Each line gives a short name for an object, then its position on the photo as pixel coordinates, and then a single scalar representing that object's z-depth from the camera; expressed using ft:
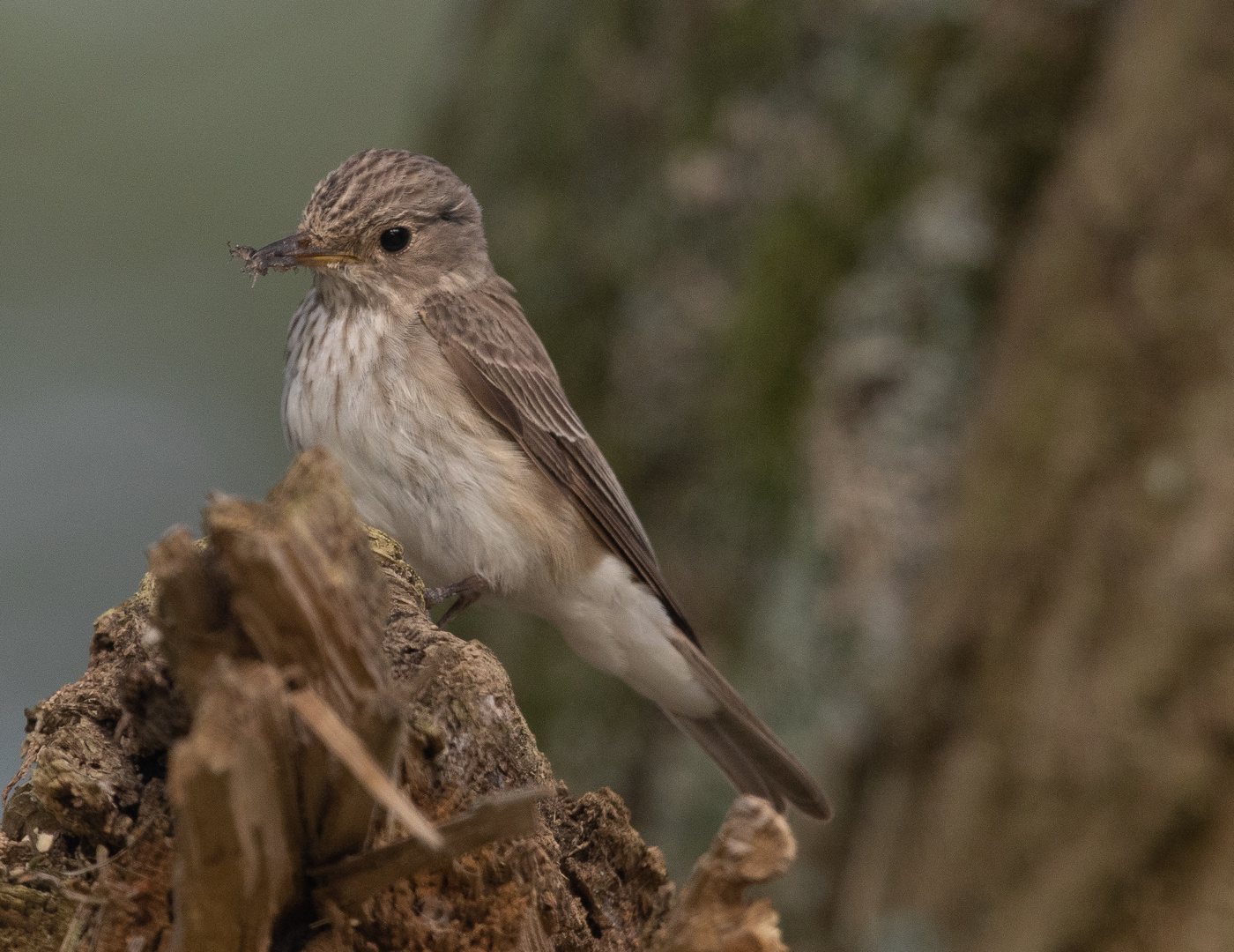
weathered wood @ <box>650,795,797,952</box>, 14.55
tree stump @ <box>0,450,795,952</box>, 12.85
